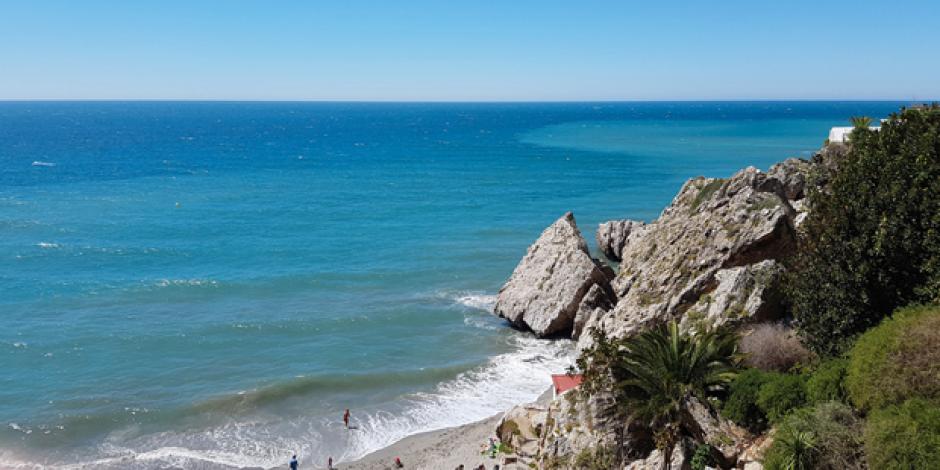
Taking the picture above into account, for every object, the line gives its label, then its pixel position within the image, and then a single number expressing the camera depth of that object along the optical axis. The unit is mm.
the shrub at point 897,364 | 14469
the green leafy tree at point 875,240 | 17812
